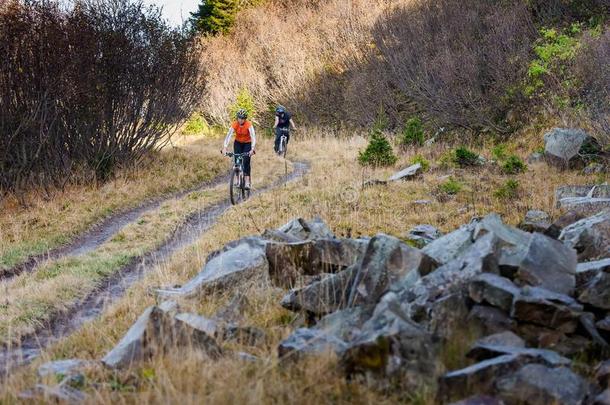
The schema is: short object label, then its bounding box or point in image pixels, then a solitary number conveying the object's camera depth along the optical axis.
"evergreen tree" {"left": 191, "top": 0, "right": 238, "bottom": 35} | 41.25
